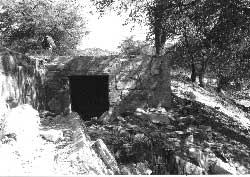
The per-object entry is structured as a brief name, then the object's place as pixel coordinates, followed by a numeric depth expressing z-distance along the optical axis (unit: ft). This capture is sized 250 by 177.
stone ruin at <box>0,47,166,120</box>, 33.12
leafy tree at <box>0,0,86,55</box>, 75.36
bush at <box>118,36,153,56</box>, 83.05
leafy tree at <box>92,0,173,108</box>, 33.63
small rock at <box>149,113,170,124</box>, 30.71
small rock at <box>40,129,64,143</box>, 20.42
